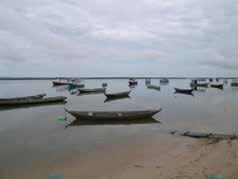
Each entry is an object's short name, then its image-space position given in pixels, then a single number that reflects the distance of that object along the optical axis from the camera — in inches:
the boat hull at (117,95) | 1668.3
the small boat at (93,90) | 2139.5
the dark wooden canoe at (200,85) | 2993.6
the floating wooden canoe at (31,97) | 1351.9
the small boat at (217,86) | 2852.6
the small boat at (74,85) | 2572.3
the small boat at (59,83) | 3132.4
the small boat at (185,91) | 2051.4
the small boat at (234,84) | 3584.2
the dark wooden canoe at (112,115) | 812.3
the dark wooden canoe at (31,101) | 1312.7
